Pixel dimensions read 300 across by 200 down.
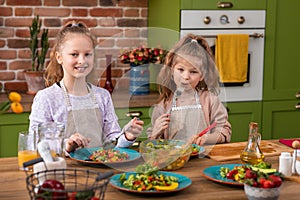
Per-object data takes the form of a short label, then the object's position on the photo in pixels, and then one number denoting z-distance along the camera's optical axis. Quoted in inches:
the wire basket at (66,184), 62.7
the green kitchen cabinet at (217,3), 154.9
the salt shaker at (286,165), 88.0
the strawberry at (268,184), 72.7
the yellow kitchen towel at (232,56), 158.1
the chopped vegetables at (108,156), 91.0
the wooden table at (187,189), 77.3
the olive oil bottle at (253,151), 93.1
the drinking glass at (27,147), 86.8
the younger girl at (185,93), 99.3
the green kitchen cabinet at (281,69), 165.5
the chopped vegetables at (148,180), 78.2
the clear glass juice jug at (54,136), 84.4
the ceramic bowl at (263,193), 72.7
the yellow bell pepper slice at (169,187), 77.8
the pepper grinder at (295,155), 89.8
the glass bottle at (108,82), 147.0
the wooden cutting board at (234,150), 98.7
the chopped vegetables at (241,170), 82.7
